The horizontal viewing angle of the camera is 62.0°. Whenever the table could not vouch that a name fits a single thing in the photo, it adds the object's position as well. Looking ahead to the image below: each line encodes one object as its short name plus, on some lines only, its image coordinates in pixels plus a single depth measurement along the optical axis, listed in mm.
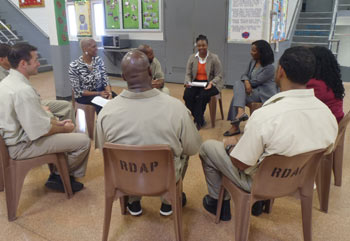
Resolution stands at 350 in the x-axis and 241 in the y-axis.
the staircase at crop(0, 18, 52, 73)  8148
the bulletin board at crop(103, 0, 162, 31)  6445
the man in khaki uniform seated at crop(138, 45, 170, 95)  3536
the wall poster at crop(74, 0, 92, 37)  7311
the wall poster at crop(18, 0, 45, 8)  7972
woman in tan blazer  3740
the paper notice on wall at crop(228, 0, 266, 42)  5297
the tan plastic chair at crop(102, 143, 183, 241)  1441
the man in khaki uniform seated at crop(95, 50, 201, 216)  1568
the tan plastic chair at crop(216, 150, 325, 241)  1446
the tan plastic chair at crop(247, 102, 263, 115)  3283
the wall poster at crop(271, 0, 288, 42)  5480
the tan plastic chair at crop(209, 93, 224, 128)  3827
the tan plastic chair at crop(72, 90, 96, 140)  3367
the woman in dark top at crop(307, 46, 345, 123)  2086
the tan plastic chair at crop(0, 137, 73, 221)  1964
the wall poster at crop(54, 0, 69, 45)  4793
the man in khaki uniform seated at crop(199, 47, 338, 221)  1394
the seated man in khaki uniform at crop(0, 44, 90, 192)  1885
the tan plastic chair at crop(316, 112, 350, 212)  2089
